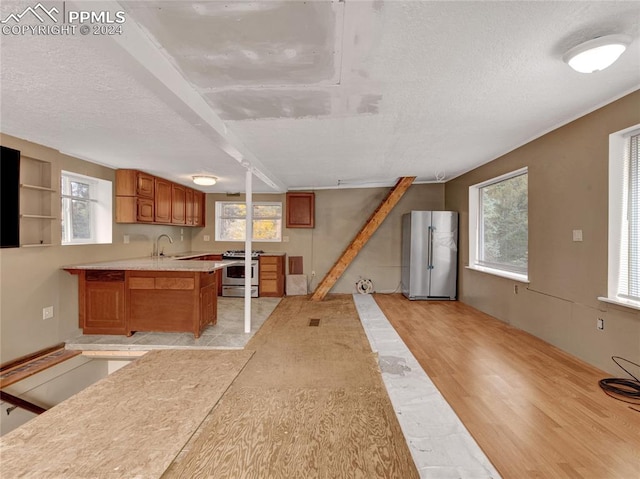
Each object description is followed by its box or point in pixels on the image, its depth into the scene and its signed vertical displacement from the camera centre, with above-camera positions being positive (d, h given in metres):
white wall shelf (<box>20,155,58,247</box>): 3.15 +0.35
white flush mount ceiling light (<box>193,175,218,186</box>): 4.85 +0.92
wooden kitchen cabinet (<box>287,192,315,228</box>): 6.71 +0.66
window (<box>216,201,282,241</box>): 6.97 +0.37
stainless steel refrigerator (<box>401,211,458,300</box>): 5.82 -0.30
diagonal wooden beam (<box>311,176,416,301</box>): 6.05 -0.17
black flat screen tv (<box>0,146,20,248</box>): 2.87 +0.35
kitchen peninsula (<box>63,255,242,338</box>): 3.56 -0.75
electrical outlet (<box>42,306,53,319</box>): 3.35 -0.88
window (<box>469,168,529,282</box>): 4.12 +0.22
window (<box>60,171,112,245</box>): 3.85 +0.35
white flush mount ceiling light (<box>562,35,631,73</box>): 1.73 +1.13
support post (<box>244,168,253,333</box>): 3.88 -0.06
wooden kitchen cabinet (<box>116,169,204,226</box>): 4.46 +0.60
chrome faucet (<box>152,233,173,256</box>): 5.49 -0.23
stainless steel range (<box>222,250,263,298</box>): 6.00 -0.87
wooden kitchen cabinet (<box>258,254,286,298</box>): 6.08 -0.77
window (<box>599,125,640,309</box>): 2.59 +0.23
